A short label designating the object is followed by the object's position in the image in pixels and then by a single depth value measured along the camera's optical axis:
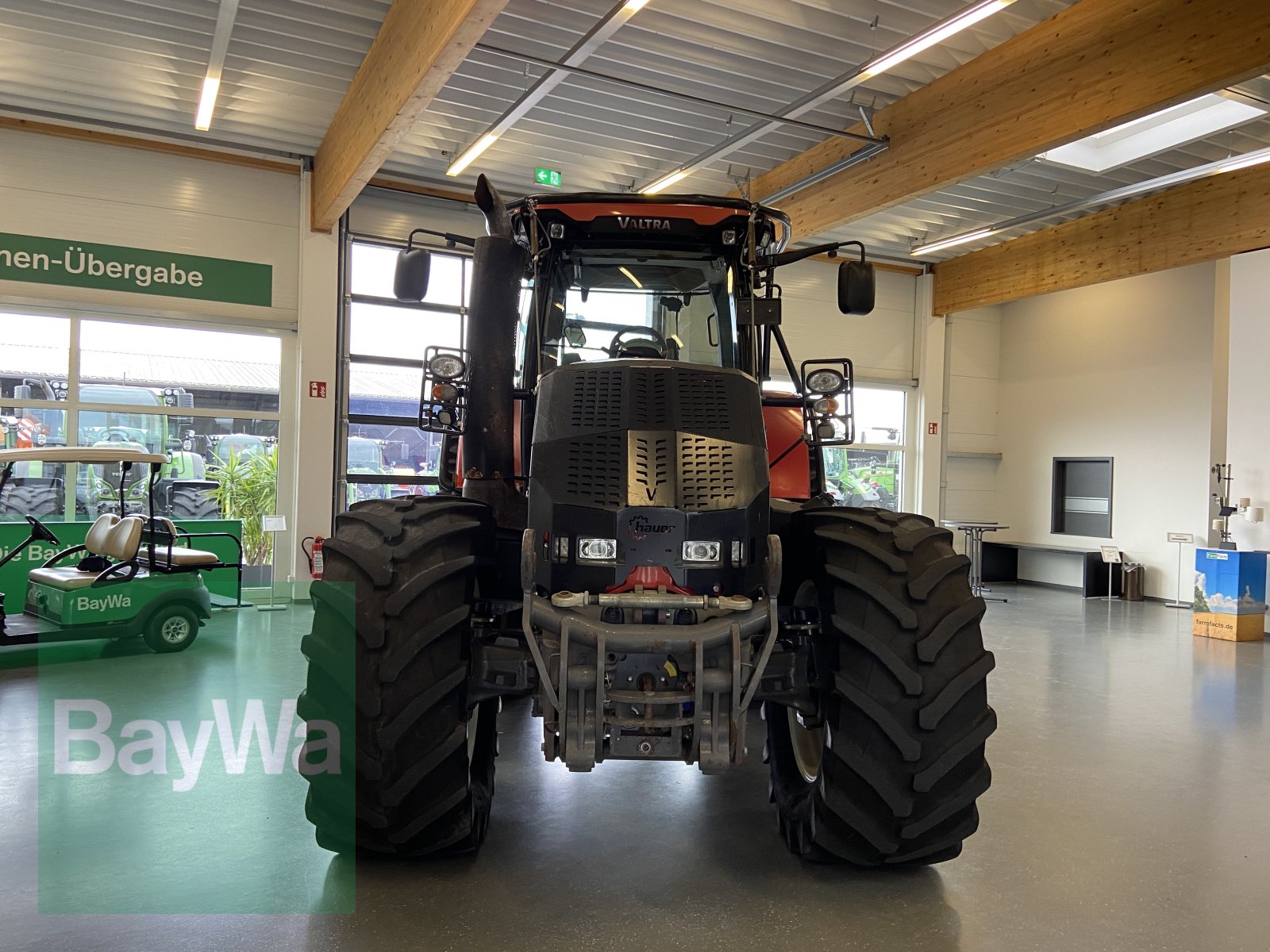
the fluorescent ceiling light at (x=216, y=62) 7.12
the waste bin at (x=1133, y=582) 13.41
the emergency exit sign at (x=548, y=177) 10.57
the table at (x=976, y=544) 13.16
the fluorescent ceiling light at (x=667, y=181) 10.60
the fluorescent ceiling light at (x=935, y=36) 6.68
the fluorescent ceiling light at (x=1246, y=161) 9.12
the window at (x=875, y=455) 15.02
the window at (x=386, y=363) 11.05
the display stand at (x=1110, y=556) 13.16
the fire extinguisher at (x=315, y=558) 10.17
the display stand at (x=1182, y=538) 11.77
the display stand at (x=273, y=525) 9.74
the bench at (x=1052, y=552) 13.74
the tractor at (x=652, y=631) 2.90
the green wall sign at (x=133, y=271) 9.21
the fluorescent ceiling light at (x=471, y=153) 9.64
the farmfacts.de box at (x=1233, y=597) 9.71
